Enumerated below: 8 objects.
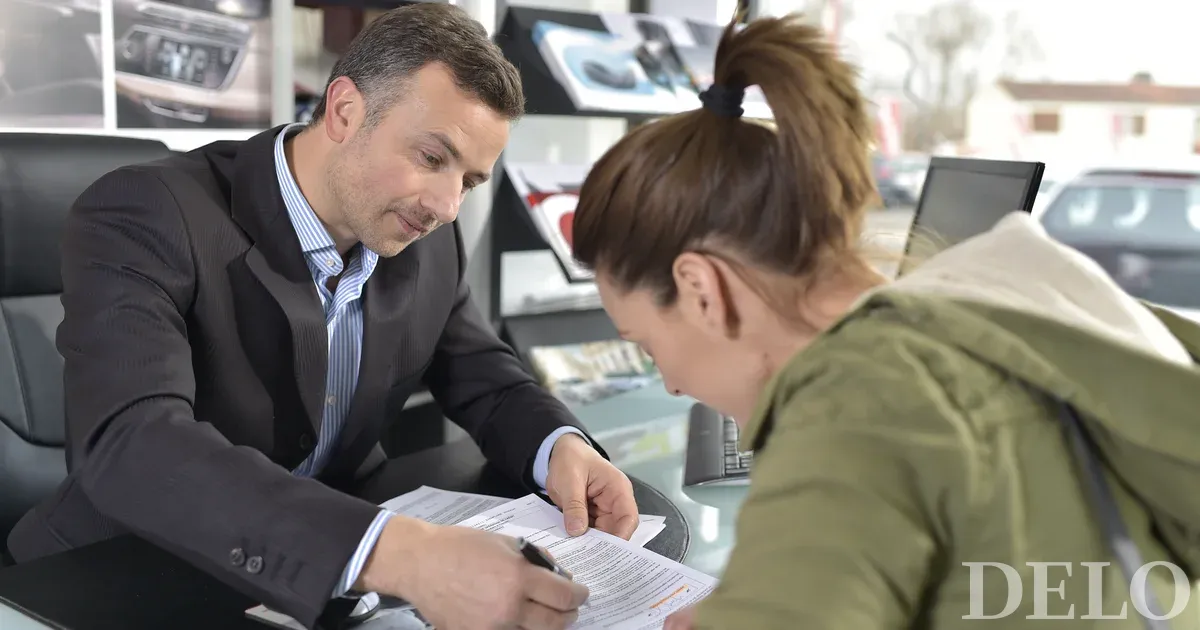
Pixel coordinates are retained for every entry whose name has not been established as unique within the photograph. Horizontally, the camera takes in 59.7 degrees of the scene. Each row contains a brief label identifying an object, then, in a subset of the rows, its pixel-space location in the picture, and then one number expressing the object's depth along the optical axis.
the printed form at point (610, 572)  0.99
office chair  1.55
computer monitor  1.48
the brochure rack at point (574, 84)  2.40
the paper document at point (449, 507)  1.23
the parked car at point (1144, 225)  2.81
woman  0.60
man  1.04
